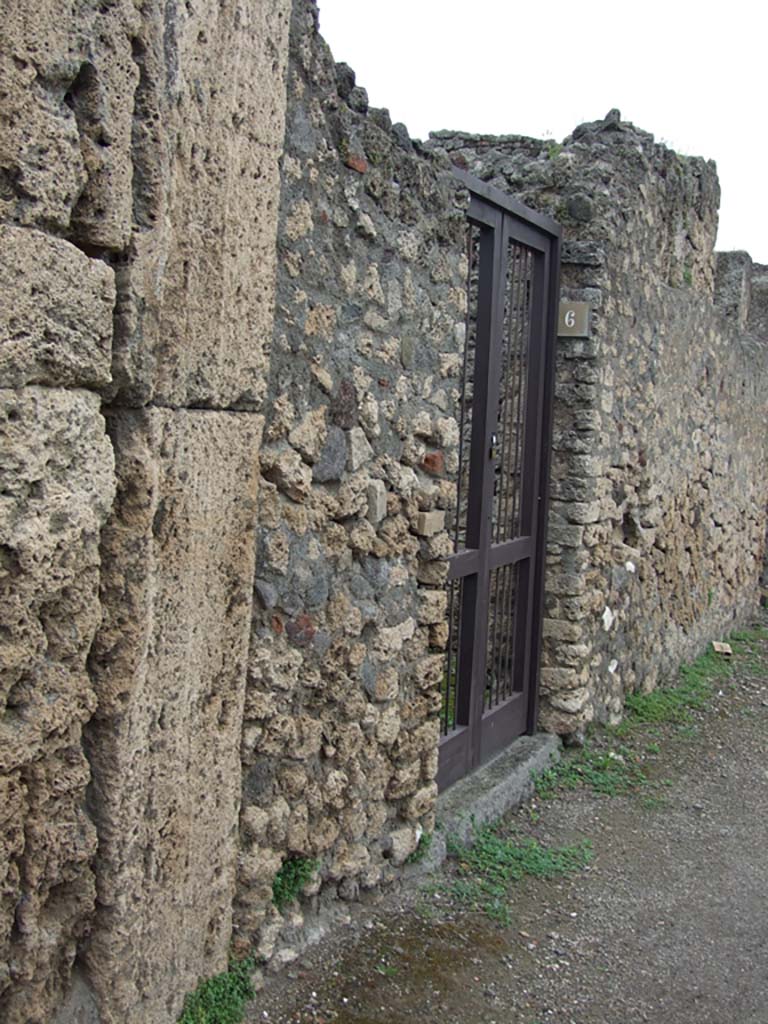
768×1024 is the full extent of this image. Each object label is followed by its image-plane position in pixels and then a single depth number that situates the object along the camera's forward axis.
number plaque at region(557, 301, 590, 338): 5.15
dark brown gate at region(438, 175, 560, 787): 4.42
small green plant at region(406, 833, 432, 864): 3.60
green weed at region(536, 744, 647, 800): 4.88
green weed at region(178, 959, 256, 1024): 2.52
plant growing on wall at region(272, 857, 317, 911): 2.90
